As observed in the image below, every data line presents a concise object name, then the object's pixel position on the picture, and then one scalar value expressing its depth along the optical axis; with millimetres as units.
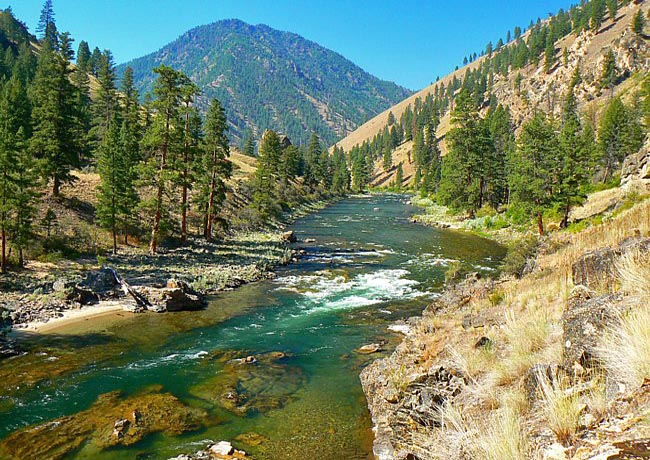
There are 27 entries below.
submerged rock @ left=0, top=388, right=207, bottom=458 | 9656
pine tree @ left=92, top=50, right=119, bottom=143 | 71275
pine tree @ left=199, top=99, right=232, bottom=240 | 38781
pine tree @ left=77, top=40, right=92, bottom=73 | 113838
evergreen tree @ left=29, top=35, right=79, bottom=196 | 36438
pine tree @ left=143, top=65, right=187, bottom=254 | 30984
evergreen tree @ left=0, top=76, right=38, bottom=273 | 22641
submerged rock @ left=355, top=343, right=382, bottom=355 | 15953
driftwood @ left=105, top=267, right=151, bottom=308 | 21233
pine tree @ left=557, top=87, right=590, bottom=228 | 37375
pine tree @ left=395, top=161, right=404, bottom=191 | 157500
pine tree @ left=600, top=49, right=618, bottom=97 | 120750
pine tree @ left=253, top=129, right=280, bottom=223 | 54656
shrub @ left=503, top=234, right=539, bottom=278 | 20516
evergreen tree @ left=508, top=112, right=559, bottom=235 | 38125
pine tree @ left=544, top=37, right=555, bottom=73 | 153250
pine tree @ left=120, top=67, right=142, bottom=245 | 32094
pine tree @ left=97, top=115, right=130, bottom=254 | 30141
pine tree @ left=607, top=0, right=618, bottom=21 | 149288
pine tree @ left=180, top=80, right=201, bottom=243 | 31984
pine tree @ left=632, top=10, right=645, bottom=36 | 129000
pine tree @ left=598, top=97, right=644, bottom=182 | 68062
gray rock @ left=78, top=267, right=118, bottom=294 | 22703
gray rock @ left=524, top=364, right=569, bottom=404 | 5526
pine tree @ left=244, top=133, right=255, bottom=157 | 127938
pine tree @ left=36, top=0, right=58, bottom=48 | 122681
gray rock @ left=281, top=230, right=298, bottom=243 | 42812
